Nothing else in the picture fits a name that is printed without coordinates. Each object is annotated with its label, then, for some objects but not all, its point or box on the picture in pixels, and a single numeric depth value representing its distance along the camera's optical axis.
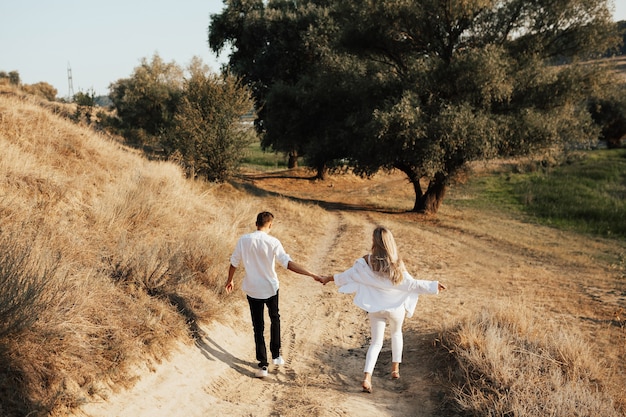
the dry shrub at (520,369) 5.15
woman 5.89
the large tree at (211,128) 18.91
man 6.25
